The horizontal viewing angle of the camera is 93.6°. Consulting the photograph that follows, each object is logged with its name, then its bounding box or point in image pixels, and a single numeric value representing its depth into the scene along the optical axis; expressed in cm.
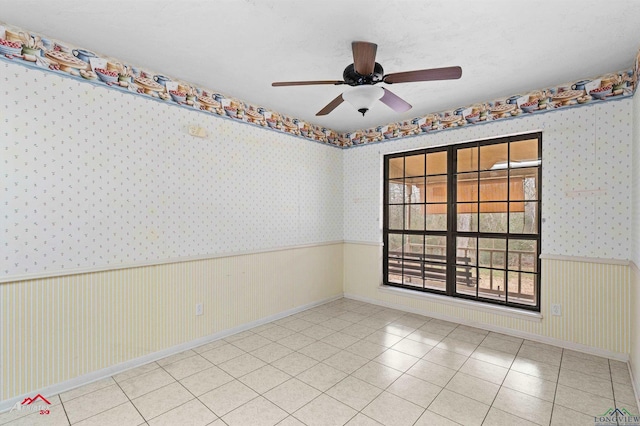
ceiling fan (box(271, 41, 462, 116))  207
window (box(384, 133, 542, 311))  355
